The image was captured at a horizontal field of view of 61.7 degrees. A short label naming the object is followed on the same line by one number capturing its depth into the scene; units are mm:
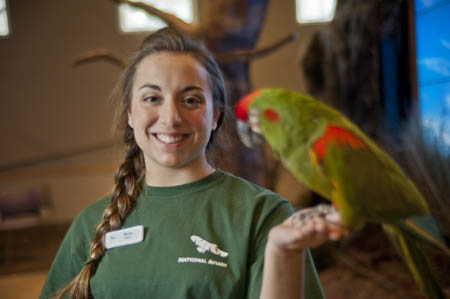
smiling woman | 790
